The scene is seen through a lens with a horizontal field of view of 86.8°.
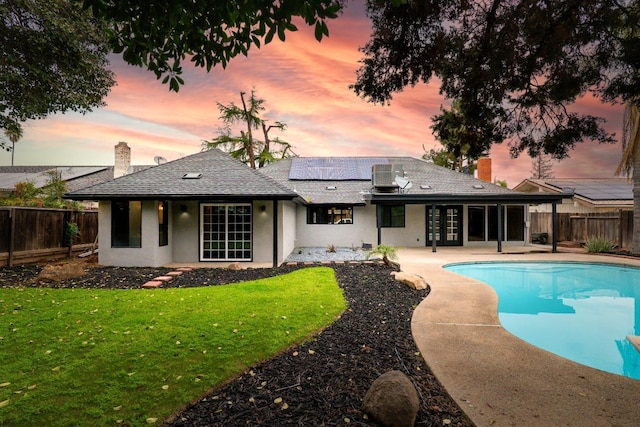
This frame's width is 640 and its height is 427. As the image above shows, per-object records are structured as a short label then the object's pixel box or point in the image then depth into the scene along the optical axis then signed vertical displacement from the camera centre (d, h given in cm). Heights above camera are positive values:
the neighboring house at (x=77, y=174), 2031 +284
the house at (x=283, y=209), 1083 +14
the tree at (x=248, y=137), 2502 +569
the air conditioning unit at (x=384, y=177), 1669 +176
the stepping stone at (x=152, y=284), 789 -172
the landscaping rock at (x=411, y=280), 741 -155
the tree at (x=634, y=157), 966 +186
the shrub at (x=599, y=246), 1430 -140
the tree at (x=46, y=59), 912 +448
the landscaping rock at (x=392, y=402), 255 -148
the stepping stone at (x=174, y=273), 927 -170
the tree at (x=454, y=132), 630 +153
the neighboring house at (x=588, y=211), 1543 +11
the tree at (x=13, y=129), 1038 +260
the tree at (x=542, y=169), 4062 +537
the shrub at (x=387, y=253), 1054 -135
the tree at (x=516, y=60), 464 +235
